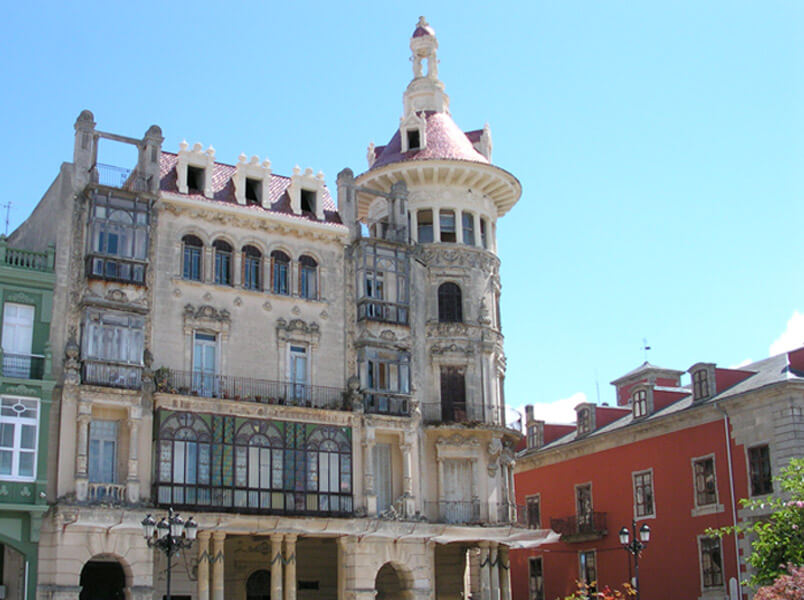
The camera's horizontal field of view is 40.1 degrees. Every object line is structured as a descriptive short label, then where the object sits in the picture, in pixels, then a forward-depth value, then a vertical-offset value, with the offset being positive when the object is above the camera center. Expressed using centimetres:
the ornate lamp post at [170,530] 2788 +80
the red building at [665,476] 4031 +314
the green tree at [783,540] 2952 +32
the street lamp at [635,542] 3247 +44
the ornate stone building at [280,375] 3531 +637
